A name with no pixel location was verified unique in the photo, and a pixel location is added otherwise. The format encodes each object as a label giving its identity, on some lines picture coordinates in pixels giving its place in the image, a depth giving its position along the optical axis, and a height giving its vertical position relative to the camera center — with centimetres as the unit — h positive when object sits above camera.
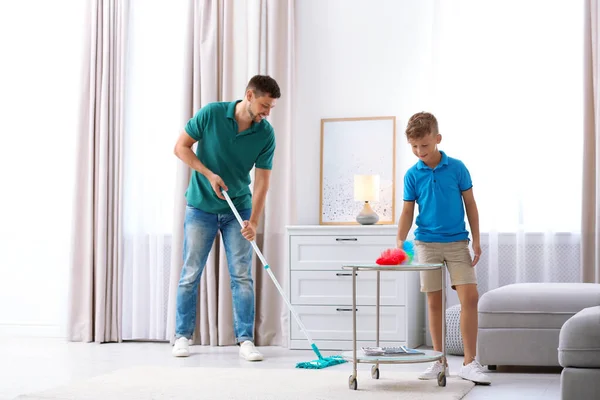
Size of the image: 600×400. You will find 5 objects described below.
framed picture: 494 +33
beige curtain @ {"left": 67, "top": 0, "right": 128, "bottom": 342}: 509 +19
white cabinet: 446 -41
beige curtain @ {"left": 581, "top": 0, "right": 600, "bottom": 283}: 441 +41
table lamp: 468 +14
